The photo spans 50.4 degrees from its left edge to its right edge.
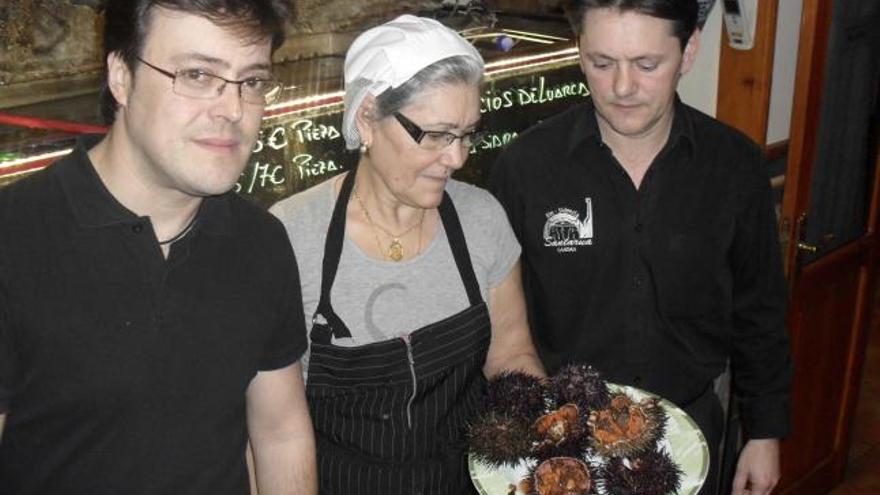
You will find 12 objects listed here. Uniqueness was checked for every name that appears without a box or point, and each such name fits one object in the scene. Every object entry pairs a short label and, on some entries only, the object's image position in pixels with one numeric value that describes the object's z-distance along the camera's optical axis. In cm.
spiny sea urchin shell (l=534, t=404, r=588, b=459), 174
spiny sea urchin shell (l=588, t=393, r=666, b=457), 174
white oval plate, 174
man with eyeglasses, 142
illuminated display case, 270
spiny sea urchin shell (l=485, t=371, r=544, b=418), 179
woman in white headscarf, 179
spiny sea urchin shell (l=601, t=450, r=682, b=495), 165
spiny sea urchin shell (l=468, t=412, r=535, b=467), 173
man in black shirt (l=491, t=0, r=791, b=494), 221
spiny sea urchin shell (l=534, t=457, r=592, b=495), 166
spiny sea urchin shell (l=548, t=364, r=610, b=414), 181
